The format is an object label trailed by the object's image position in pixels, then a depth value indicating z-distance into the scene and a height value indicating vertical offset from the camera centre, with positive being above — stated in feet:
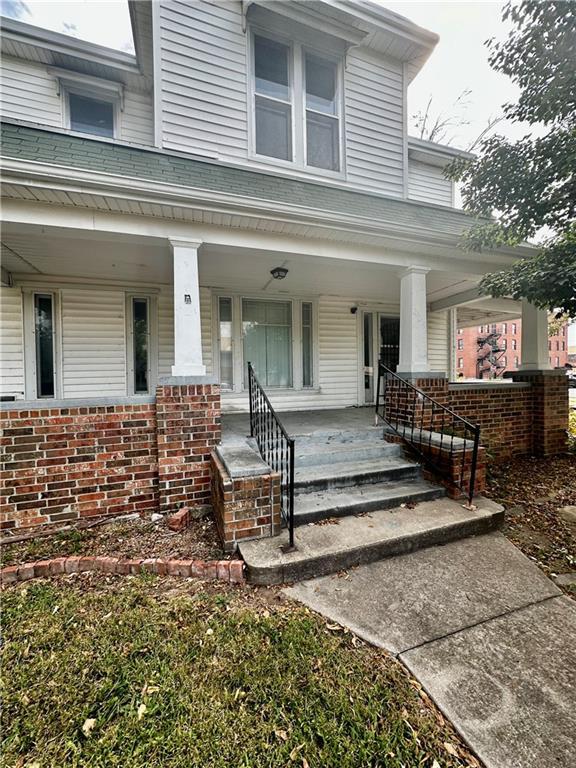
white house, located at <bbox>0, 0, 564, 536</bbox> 12.31 +6.42
